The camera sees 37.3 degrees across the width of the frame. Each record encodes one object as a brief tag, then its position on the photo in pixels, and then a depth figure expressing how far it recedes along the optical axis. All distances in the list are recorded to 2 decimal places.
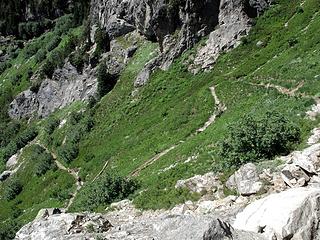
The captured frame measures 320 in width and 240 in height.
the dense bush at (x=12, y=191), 79.44
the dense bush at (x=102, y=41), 90.75
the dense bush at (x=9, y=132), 106.31
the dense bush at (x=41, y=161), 76.88
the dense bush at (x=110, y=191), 34.75
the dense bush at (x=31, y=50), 137.25
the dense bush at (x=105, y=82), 82.25
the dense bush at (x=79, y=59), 96.62
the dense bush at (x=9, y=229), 53.78
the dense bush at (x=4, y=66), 141.95
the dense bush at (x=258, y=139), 25.91
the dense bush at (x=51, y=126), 89.44
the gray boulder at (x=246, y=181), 21.20
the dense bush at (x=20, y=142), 95.50
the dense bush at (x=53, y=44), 128.50
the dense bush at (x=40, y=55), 125.38
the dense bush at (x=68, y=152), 73.31
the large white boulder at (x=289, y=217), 14.45
